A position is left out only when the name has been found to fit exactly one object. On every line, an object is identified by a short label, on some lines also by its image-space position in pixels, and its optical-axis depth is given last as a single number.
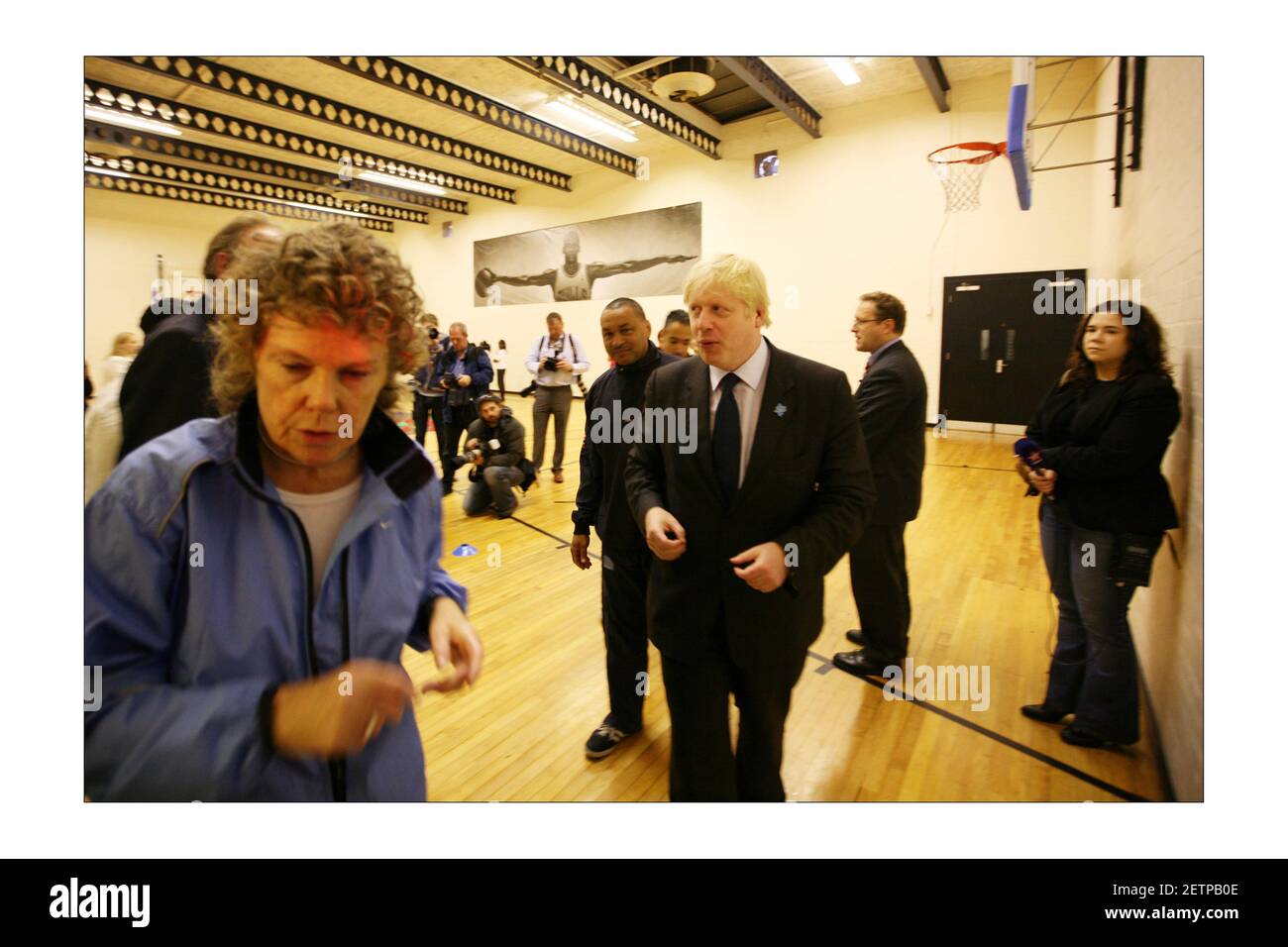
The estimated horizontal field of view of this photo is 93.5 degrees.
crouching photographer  5.54
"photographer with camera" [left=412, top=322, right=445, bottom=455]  6.13
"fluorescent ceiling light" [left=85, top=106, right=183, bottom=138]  7.41
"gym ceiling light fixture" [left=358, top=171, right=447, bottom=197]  11.28
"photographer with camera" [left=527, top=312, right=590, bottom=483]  6.25
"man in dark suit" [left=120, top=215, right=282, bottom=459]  1.21
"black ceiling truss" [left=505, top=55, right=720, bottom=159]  6.21
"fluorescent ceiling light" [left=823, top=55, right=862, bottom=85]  7.86
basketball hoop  7.62
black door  7.80
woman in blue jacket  0.87
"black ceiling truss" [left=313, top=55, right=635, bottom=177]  5.93
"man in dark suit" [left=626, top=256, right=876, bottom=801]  1.54
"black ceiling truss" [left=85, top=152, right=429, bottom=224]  9.15
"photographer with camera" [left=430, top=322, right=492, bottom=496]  6.09
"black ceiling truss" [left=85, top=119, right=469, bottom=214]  8.20
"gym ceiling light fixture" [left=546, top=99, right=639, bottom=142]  8.62
